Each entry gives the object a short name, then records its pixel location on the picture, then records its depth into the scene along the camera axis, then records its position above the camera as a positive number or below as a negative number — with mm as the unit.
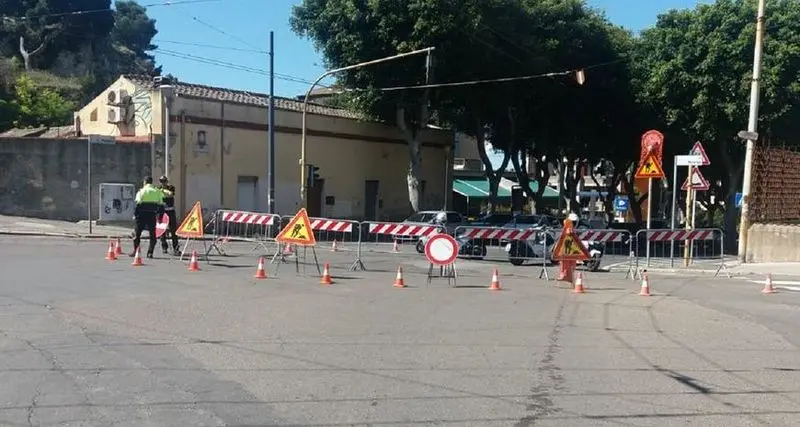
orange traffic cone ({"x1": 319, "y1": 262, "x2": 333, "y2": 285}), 14281 -1362
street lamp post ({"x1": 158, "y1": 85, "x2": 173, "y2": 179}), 29438 +3856
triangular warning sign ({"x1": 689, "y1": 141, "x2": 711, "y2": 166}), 20223 +1554
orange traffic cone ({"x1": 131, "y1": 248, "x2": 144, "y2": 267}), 15988 -1229
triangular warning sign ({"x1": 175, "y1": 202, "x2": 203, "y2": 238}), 18106 -545
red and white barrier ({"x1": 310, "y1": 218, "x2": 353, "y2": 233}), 17633 -481
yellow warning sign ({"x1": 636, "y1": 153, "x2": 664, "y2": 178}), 19594 +1052
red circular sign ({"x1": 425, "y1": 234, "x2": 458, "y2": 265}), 14896 -824
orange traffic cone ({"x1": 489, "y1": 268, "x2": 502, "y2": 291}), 14234 -1408
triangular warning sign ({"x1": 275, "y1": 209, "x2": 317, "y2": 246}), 15891 -584
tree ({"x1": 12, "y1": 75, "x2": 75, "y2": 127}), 44947 +5574
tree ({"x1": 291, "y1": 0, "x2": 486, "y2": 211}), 31031 +6839
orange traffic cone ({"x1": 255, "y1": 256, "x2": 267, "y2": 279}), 14634 -1306
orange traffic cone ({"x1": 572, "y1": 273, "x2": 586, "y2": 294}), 14391 -1454
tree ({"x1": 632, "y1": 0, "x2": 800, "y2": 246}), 29047 +5489
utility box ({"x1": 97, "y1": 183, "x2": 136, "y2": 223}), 28172 -65
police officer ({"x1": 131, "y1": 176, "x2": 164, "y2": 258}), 17266 -157
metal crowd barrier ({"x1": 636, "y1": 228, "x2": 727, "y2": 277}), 18750 -1112
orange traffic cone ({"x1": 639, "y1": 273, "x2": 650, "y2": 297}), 13961 -1423
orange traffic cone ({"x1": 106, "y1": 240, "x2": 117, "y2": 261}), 17141 -1192
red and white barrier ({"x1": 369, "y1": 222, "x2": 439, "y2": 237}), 17094 -533
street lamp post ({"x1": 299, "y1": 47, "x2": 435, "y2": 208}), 30375 +1331
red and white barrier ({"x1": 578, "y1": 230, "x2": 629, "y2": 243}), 18234 -622
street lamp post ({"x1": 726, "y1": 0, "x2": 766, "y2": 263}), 20766 +2410
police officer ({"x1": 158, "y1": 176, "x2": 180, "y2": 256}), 18922 -237
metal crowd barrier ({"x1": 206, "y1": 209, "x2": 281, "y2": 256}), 19306 -852
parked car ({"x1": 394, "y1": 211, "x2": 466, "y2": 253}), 27559 -448
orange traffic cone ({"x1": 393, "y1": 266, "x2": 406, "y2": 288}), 14266 -1390
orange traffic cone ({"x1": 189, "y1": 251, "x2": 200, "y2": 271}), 15521 -1263
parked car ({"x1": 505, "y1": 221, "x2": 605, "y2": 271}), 20203 -1097
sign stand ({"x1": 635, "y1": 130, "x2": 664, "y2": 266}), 19594 +1281
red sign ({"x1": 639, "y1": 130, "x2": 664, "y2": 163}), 19578 +1710
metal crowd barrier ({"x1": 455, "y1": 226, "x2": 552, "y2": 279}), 18438 -1012
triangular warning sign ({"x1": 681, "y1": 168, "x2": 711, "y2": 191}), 20453 +754
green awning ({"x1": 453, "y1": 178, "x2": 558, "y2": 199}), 51375 +1287
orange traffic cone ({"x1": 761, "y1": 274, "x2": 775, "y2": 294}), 14930 -1462
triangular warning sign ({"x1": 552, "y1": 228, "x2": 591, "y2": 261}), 15359 -802
